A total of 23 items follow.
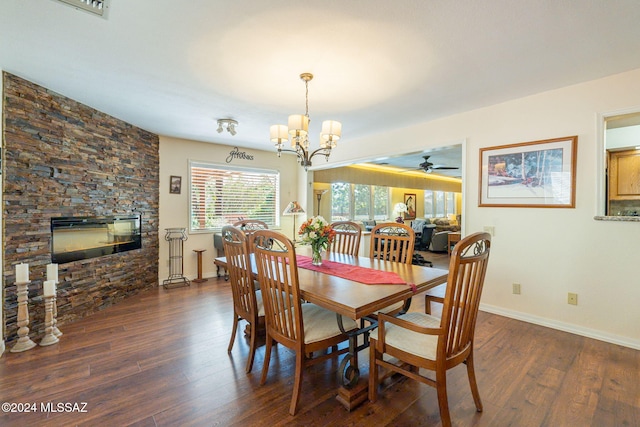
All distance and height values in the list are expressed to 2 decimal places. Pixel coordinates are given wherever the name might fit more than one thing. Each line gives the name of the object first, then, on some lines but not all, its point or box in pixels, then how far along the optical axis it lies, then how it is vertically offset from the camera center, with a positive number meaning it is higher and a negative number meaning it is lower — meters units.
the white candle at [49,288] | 2.69 -0.77
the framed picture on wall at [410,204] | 9.34 +0.19
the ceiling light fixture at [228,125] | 3.82 +1.15
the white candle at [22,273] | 2.48 -0.59
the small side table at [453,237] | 6.01 -0.57
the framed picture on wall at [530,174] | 2.87 +0.40
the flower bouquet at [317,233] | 2.32 -0.20
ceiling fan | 6.12 +0.97
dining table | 1.61 -0.51
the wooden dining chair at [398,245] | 2.52 -0.34
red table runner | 1.94 -0.49
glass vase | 2.39 -0.42
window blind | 5.11 +0.25
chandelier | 2.48 +0.70
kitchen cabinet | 3.94 +0.52
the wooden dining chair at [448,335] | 1.47 -0.73
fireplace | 3.03 -0.36
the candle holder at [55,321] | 2.76 -1.12
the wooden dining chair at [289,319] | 1.69 -0.75
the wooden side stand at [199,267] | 4.88 -1.02
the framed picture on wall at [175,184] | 4.80 +0.40
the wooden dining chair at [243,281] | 2.10 -0.57
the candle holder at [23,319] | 2.51 -1.00
